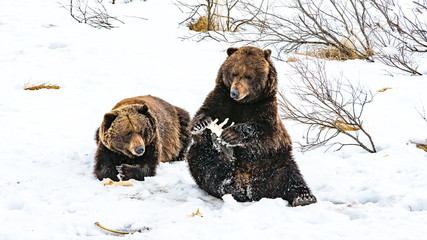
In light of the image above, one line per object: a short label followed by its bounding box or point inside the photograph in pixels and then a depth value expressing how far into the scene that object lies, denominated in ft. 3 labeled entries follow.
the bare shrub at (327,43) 67.67
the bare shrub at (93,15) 80.48
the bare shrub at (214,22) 78.07
